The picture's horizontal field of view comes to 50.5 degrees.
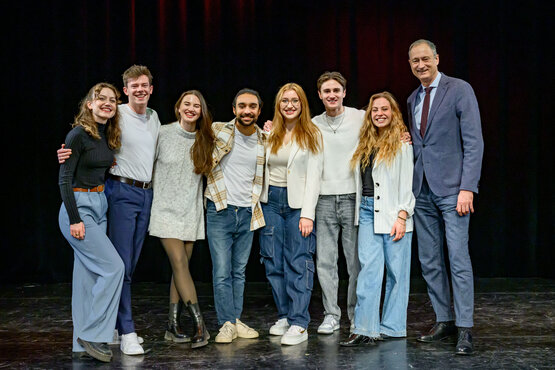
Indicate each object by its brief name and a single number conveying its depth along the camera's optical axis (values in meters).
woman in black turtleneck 3.05
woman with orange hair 3.40
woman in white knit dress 3.31
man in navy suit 3.24
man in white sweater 3.52
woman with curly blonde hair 3.34
